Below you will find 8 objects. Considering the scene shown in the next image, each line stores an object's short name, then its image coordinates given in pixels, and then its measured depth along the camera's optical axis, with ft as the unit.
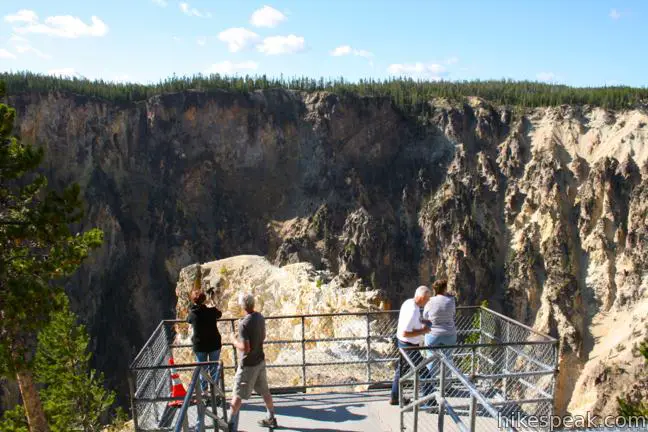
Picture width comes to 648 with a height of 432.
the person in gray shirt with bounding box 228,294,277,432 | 26.84
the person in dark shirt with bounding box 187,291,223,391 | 30.86
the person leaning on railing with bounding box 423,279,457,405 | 29.68
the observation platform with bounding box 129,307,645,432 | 24.20
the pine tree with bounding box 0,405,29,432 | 63.10
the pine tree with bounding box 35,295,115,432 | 73.20
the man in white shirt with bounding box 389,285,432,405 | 29.10
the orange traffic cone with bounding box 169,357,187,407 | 29.54
